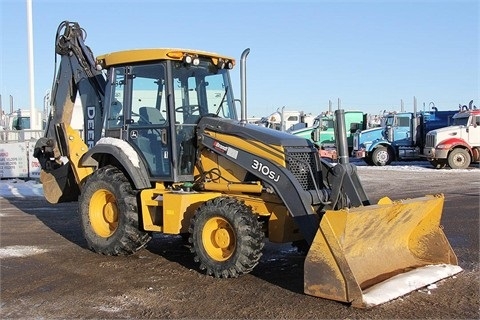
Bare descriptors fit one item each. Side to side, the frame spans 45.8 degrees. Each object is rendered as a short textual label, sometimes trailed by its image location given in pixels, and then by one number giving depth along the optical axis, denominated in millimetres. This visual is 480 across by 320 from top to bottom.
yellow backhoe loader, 5930
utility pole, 19938
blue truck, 26578
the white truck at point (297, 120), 34056
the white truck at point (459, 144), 23609
